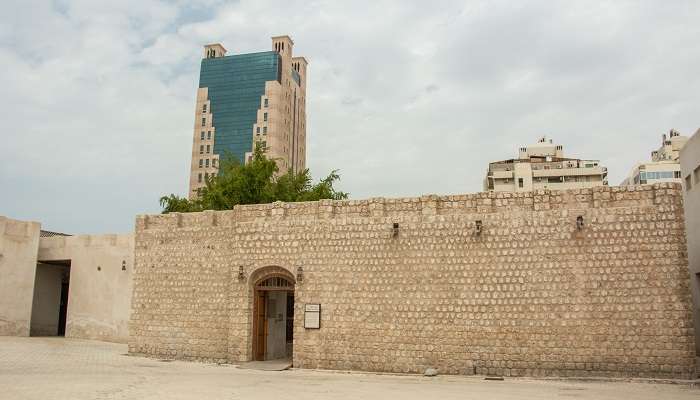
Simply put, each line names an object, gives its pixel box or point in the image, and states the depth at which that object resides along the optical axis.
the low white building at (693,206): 16.95
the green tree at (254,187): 24.12
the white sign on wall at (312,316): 14.06
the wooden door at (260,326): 15.13
